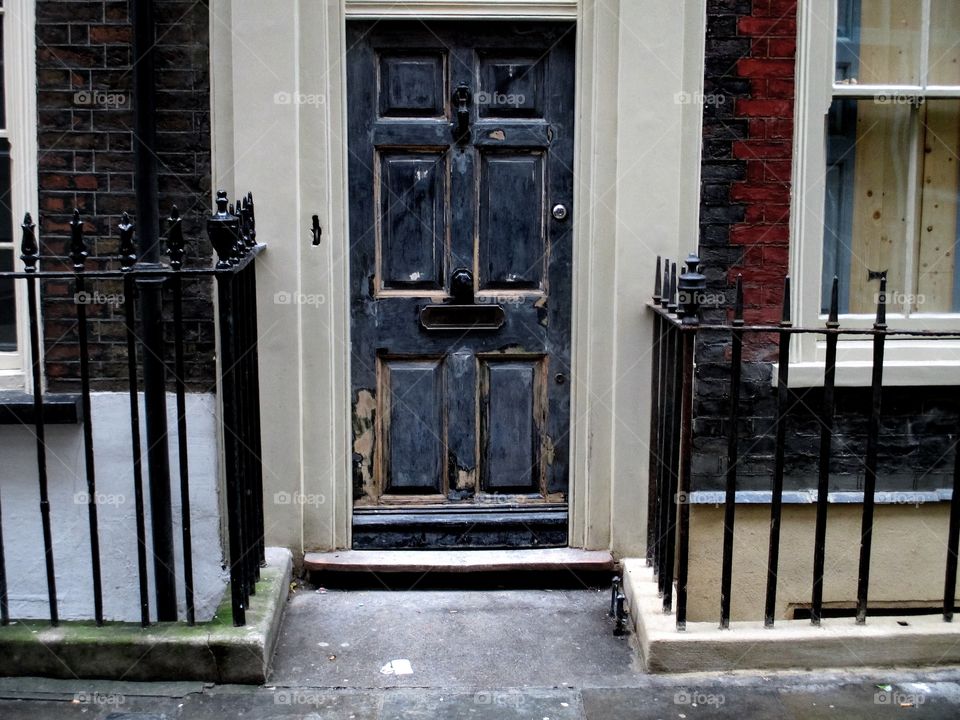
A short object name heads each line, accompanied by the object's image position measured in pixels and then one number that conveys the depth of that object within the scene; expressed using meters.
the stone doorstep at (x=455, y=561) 4.45
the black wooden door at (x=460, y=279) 4.46
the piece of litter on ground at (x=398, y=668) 3.77
